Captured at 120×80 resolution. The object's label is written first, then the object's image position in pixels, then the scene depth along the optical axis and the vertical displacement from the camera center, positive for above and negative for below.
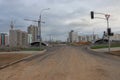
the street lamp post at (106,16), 16.63 +4.50
